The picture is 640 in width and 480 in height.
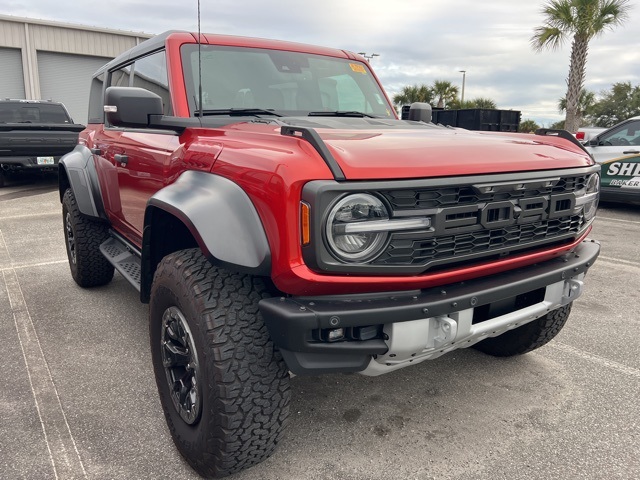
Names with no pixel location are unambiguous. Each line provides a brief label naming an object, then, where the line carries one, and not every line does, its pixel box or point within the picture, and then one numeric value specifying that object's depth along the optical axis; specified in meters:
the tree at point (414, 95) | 32.69
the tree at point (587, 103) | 35.52
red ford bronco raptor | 1.70
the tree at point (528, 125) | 33.92
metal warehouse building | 20.19
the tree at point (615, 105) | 38.97
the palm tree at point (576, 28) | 14.64
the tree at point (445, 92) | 32.69
